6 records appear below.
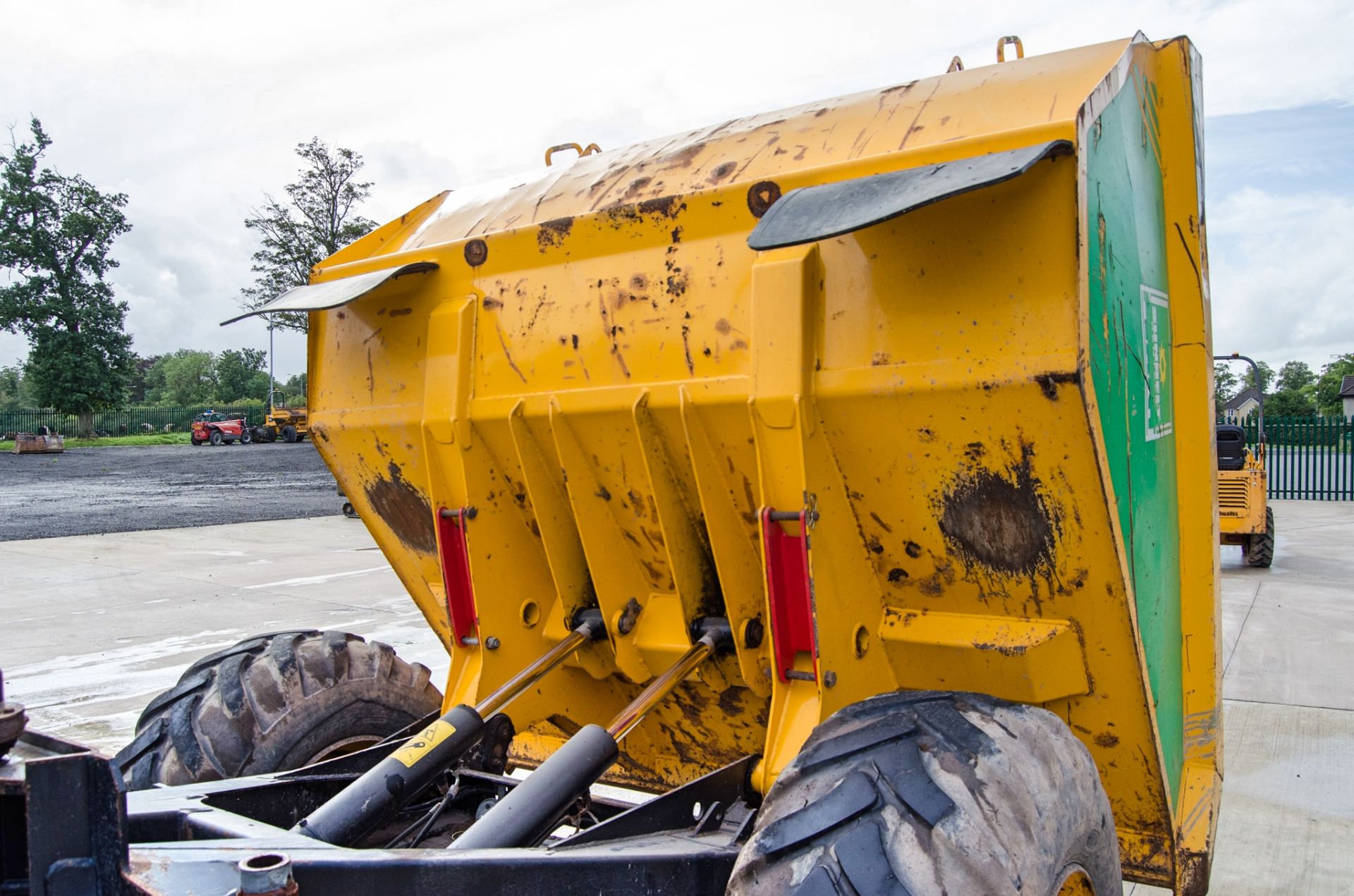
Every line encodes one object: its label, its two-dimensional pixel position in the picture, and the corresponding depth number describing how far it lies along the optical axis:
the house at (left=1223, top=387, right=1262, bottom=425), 22.56
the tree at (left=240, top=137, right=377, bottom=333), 41.56
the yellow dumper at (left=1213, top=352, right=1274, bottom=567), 11.52
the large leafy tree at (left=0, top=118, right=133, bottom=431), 54.03
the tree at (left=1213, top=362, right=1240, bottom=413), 31.92
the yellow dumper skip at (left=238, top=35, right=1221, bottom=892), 2.16
